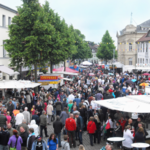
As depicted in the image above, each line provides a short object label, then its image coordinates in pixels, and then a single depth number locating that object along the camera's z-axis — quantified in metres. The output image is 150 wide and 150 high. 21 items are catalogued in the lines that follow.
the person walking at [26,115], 12.27
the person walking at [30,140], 9.03
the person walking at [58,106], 14.66
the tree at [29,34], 21.75
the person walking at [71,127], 10.77
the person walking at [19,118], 11.70
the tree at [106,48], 79.56
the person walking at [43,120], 11.62
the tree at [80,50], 62.48
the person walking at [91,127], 10.92
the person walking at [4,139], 9.23
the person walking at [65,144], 8.45
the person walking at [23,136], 9.45
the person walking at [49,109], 14.18
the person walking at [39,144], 8.23
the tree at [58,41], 23.64
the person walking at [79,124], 11.20
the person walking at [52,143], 8.62
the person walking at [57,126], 10.95
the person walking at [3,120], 11.12
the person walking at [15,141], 8.96
